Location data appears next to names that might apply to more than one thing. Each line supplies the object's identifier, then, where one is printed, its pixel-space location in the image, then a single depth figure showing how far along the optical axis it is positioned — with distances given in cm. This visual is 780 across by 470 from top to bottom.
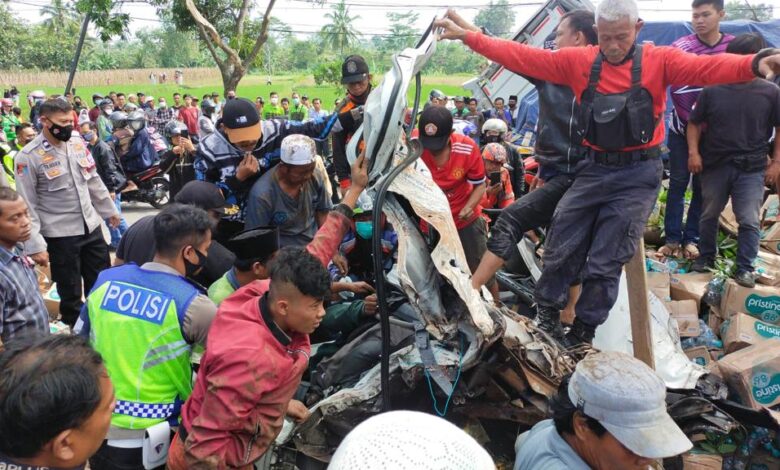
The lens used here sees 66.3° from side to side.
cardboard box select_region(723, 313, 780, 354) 391
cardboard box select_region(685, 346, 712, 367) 386
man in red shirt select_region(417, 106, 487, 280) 436
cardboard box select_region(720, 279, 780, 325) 427
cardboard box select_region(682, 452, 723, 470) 302
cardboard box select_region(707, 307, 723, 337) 441
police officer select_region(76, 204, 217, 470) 217
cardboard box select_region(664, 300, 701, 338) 417
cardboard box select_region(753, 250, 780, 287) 455
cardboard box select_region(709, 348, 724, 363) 402
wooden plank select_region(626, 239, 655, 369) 318
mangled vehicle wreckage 238
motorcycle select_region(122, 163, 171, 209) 1023
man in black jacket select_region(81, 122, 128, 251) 721
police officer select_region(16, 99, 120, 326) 455
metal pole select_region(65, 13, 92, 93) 1589
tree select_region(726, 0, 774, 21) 5258
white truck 916
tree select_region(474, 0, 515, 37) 9769
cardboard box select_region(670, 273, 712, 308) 456
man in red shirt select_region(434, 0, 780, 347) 292
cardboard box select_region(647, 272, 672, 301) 443
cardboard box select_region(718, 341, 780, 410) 340
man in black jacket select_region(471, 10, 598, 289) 337
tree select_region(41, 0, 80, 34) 5528
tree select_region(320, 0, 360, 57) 6125
